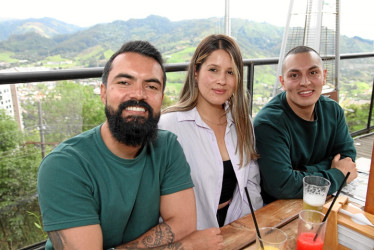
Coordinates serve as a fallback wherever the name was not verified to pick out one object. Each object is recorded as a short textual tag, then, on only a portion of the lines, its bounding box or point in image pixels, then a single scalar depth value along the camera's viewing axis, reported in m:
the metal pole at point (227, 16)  2.91
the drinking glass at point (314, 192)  1.29
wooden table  1.17
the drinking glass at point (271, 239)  0.94
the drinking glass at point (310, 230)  0.99
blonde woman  1.73
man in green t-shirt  1.08
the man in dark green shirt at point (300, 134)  1.69
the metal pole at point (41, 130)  2.03
